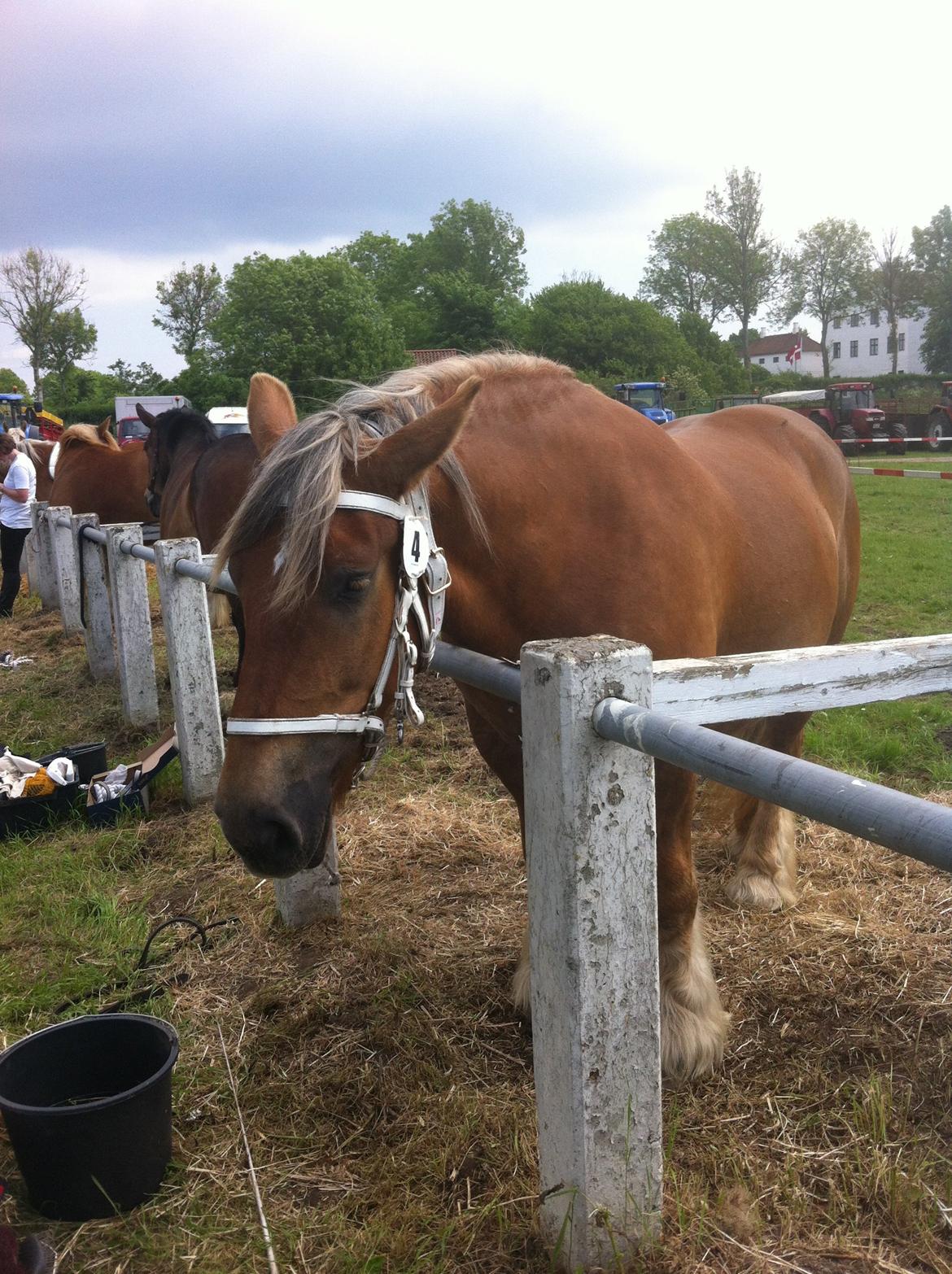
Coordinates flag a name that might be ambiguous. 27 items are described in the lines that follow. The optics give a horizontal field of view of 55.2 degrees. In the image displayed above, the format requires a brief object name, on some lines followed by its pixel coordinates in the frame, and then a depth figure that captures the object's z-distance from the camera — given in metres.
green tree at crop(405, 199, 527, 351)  59.38
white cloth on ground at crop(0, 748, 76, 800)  4.34
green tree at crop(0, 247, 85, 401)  49.28
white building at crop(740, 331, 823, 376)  82.69
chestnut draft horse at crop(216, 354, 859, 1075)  1.84
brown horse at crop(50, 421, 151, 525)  10.19
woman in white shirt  10.84
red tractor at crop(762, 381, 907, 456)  31.12
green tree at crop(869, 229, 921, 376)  58.12
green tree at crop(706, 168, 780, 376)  57.88
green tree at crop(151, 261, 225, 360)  68.50
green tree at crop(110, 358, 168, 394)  60.09
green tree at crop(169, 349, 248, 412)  40.50
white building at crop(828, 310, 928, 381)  71.69
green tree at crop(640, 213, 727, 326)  65.44
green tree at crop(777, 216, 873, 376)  60.22
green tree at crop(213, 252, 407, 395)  39.88
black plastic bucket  1.94
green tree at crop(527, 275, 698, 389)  45.22
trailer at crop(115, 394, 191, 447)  34.59
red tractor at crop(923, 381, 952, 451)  31.56
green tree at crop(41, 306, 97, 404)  51.88
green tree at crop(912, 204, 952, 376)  56.31
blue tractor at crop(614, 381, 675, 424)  30.52
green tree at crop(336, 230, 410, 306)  63.59
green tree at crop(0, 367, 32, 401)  75.31
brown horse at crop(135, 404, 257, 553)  6.58
